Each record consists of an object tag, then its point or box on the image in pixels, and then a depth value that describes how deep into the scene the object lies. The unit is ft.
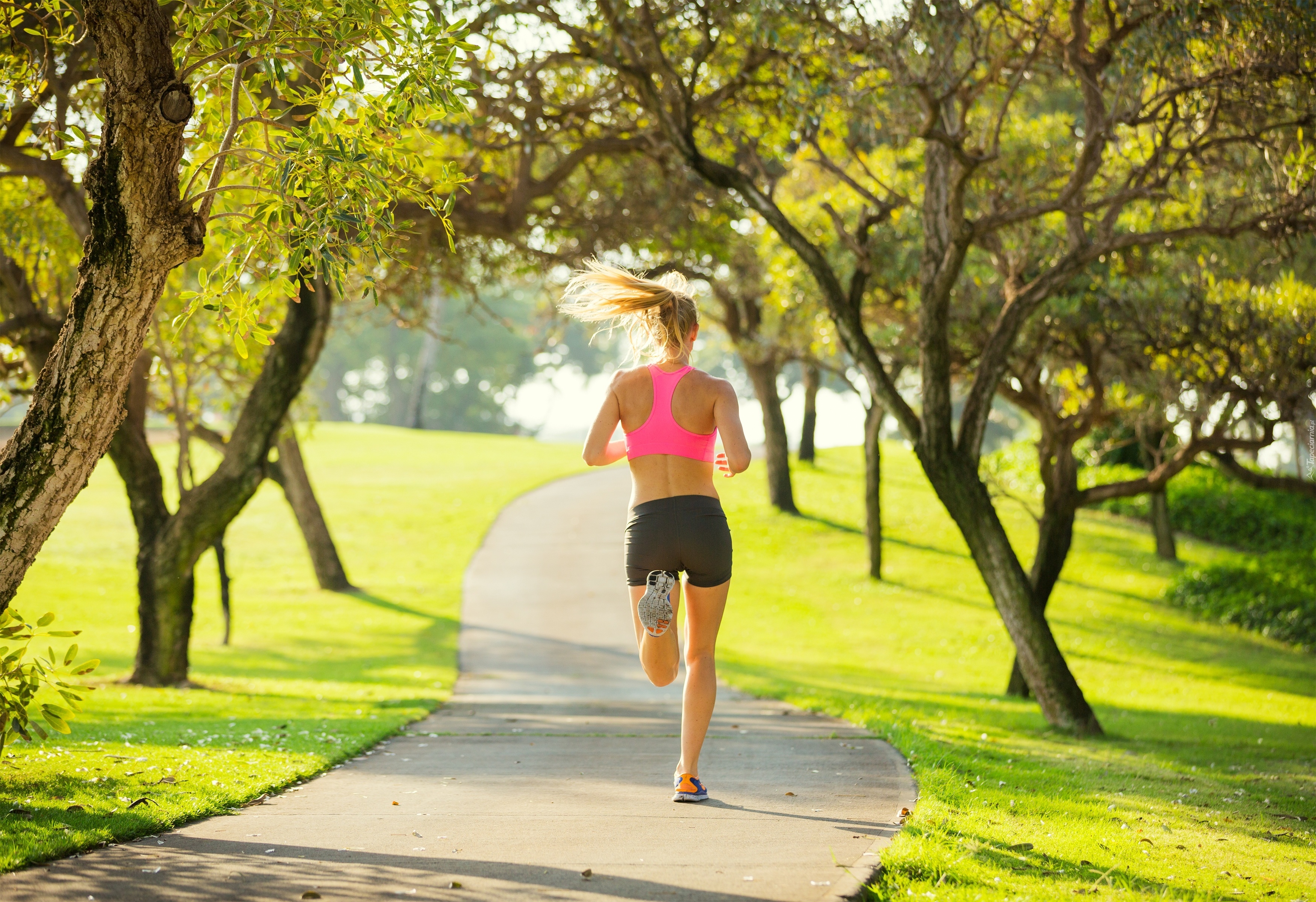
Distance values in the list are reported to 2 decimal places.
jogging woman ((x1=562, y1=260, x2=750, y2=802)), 32.17
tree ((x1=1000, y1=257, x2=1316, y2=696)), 75.20
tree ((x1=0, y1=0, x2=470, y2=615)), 32.24
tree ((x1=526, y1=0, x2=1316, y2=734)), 56.44
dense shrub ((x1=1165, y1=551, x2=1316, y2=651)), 119.55
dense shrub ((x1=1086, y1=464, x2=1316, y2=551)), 156.56
